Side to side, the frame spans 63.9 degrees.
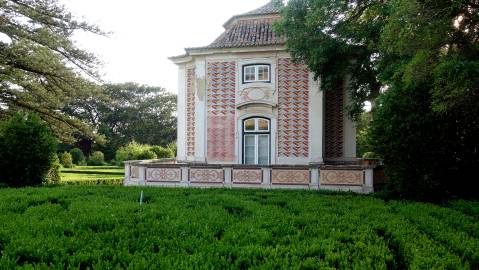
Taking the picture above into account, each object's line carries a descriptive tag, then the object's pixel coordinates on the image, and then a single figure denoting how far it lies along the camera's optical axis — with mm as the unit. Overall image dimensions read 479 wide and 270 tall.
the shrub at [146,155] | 28031
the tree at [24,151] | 14828
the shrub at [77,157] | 43088
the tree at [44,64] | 19125
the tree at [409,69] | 7148
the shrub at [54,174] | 16197
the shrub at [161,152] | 31125
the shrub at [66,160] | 37000
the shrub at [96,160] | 44281
